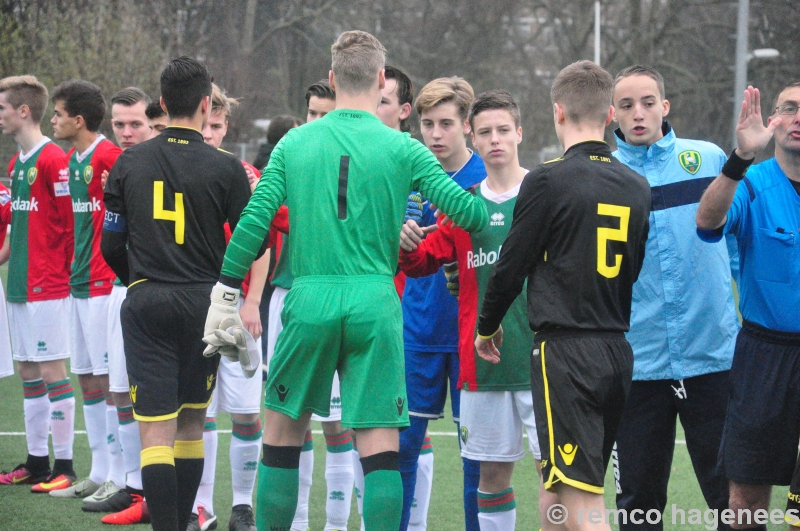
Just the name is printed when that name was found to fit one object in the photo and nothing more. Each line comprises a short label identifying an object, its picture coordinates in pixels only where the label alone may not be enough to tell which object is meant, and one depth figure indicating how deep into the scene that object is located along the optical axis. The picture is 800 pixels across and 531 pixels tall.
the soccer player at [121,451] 11.18
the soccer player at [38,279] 12.77
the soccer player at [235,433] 10.92
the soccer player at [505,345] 8.90
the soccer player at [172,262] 8.87
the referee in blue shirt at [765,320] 7.80
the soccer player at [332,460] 10.45
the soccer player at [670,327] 8.66
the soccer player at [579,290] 7.09
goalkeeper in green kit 7.44
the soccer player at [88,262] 12.27
